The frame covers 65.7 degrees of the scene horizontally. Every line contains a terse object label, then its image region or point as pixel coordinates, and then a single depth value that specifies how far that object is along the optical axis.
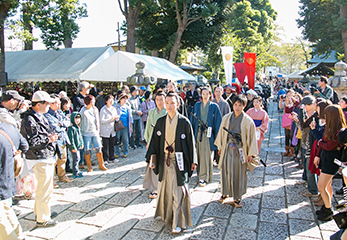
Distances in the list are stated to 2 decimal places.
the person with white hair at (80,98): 6.38
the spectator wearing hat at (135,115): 7.59
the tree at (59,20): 13.89
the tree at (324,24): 15.92
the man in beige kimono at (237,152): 4.08
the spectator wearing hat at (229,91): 8.02
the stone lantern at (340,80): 7.98
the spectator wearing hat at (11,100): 3.97
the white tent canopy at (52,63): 14.09
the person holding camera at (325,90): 6.71
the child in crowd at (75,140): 5.30
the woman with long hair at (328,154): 3.45
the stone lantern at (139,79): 8.05
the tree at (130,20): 18.48
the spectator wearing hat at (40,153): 3.52
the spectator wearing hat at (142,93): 8.33
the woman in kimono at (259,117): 5.89
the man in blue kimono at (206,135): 5.16
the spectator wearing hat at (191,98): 10.19
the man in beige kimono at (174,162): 3.44
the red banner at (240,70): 11.94
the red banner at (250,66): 10.36
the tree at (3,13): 12.41
